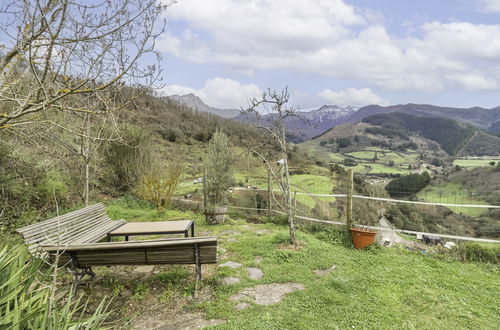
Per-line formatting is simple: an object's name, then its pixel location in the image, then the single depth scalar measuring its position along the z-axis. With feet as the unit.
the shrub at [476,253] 16.97
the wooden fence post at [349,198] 19.36
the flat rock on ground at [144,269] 14.24
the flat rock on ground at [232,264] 14.62
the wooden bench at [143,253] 10.96
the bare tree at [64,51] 10.07
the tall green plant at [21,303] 5.28
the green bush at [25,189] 22.03
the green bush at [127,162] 33.42
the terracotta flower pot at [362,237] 17.56
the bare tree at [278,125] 17.87
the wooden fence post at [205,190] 29.60
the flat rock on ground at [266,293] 11.16
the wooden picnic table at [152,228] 15.39
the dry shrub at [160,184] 29.84
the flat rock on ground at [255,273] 13.35
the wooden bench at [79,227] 12.30
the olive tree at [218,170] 29.58
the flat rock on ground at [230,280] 12.64
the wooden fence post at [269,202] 27.02
